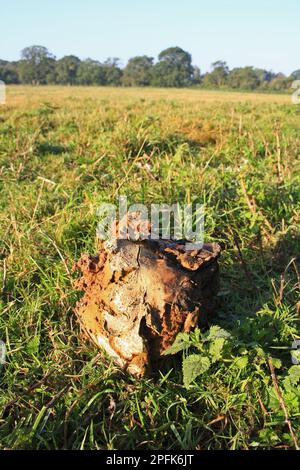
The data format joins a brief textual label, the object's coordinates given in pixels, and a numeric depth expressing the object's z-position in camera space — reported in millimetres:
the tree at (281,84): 45725
